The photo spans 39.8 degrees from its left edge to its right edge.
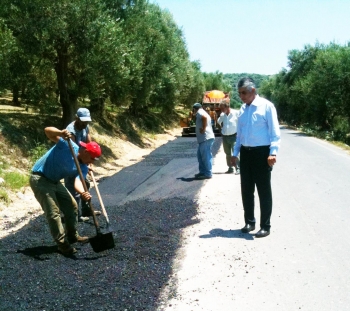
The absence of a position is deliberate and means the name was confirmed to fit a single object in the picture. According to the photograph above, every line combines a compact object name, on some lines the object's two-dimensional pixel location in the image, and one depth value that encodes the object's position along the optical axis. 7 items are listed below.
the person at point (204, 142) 10.59
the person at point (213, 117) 26.08
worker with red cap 5.49
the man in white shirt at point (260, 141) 5.75
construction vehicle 30.42
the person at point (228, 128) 11.16
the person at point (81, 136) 6.84
